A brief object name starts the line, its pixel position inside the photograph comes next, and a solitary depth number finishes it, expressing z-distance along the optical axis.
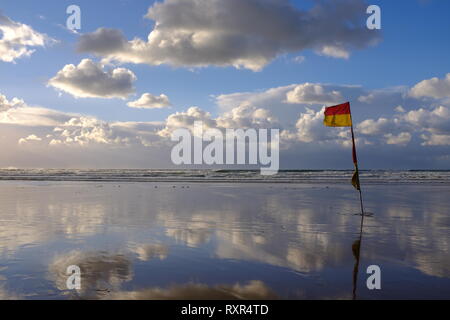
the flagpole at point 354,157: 15.58
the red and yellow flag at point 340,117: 15.77
